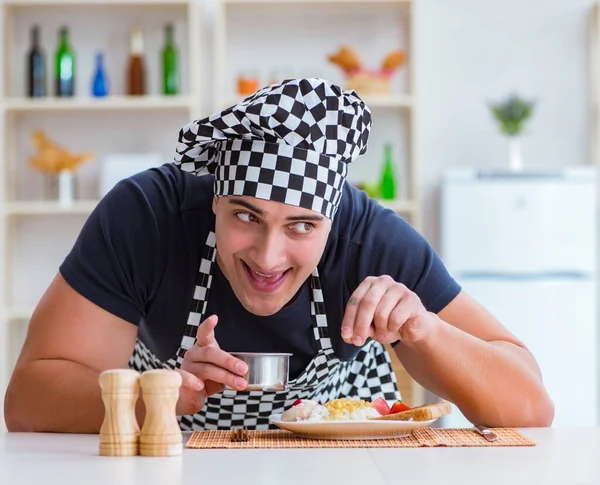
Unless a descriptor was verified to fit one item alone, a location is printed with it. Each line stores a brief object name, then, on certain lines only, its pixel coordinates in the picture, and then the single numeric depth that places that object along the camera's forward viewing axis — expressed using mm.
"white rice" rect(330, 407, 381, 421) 1448
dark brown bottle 4637
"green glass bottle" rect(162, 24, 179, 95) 4625
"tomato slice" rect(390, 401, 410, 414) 1569
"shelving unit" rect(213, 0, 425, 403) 4766
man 1607
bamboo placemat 1373
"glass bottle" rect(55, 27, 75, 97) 4629
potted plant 4525
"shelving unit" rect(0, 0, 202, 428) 4750
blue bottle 4629
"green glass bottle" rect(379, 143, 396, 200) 4594
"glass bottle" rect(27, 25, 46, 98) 4645
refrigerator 4320
